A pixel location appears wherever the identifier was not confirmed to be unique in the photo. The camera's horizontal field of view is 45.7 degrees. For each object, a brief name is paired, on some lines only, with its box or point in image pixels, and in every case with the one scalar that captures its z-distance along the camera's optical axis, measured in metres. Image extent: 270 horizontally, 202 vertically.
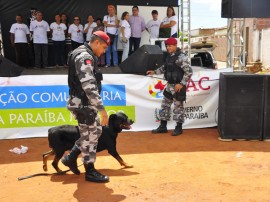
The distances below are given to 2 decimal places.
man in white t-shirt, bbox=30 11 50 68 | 9.48
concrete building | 19.56
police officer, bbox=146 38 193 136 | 6.14
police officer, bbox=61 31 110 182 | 3.61
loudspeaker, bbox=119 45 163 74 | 6.89
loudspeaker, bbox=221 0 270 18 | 6.70
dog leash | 4.31
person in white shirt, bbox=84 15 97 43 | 9.94
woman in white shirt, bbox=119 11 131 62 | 9.55
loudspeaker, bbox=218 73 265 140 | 5.92
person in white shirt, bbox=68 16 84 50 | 9.98
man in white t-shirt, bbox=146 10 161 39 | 10.20
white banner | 6.33
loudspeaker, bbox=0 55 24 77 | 6.37
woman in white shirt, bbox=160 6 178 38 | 10.08
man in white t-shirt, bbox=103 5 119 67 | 9.59
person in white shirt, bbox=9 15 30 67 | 9.50
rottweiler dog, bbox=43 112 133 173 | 4.16
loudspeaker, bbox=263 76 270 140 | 5.90
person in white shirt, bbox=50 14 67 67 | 9.84
